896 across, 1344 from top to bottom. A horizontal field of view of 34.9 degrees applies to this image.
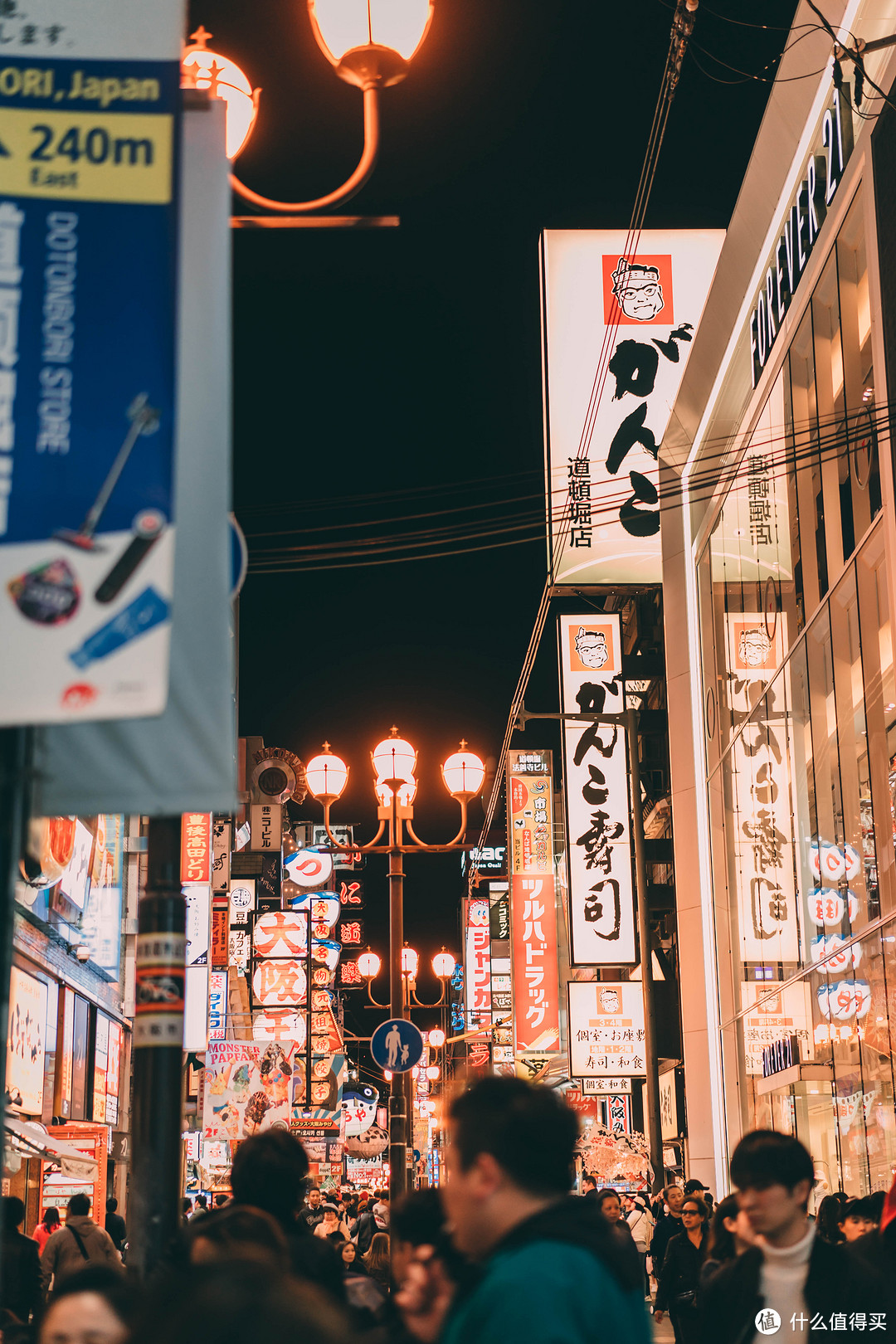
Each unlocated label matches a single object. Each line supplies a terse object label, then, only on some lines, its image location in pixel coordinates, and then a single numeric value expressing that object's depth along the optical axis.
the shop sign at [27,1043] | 26.03
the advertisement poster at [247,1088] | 21.33
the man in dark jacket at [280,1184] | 5.35
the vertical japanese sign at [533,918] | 35.22
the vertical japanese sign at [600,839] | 30.58
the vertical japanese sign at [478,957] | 73.44
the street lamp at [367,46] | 8.26
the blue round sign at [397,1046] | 17.95
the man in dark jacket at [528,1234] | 2.67
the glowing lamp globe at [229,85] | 8.84
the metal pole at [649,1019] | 23.52
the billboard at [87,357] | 3.92
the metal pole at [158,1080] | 6.57
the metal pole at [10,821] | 3.73
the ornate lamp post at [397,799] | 19.67
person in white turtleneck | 4.71
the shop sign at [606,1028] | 29.30
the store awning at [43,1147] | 20.02
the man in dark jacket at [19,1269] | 11.63
